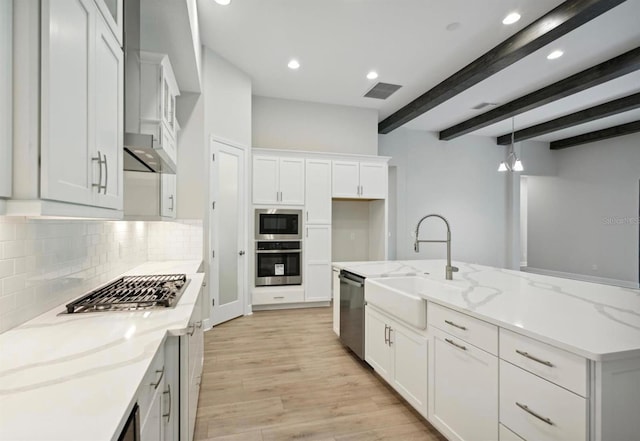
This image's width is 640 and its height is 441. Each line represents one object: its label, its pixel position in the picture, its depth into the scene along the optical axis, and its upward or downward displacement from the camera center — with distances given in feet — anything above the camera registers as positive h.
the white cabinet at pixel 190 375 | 4.88 -2.68
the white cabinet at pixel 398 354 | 6.69 -3.19
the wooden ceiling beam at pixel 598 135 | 21.06 +6.29
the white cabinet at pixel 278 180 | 15.53 +2.02
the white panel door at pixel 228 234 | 13.08 -0.57
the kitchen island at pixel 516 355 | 3.72 -1.98
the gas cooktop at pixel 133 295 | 5.10 -1.37
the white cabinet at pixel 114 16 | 4.30 +2.96
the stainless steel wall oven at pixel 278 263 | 15.71 -2.09
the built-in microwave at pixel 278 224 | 15.62 -0.15
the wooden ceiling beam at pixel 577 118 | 16.71 +6.25
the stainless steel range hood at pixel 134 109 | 5.64 +2.17
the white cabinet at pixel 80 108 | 2.91 +1.25
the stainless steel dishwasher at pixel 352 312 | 9.51 -2.86
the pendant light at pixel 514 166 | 16.70 +3.14
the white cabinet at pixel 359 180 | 17.01 +2.27
